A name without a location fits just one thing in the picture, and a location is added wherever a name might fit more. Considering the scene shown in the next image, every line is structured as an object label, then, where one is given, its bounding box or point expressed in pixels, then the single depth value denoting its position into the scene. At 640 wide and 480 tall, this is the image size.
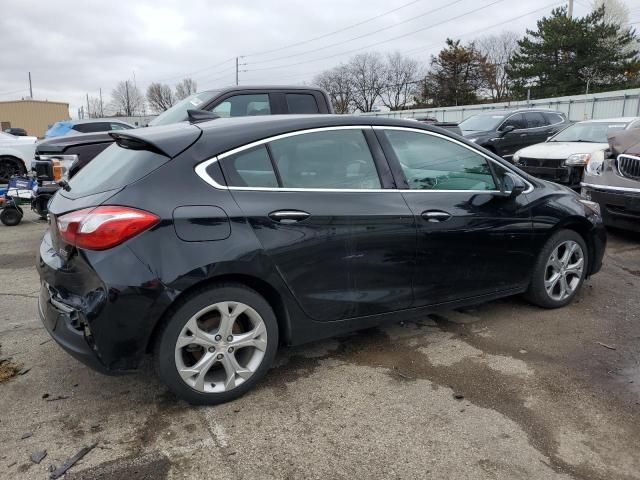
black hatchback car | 2.66
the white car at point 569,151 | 8.92
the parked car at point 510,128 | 12.75
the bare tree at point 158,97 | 84.32
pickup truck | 6.43
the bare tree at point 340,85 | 77.75
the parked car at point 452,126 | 11.32
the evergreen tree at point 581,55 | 40.50
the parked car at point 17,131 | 19.59
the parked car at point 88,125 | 12.79
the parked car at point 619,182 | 6.28
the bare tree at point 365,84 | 77.75
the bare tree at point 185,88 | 85.91
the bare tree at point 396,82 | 76.25
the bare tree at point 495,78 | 58.69
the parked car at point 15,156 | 13.00
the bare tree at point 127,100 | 83.31
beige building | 49.78
